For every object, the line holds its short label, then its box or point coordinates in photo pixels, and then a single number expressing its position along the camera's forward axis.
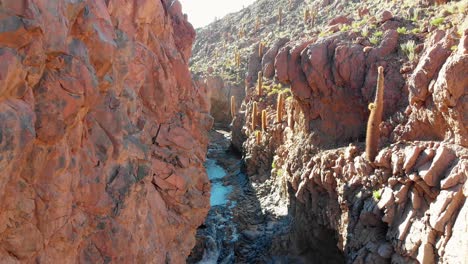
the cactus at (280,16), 47.22
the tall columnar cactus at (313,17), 39.92
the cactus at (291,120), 23.95
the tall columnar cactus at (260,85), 31.44
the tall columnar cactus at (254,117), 31.39
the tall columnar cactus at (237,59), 44.53
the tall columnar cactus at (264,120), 29.23
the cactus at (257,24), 50.72
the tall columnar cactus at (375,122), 15.02
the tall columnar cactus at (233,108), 40.00
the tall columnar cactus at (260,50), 36.48
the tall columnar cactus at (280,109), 26.86
